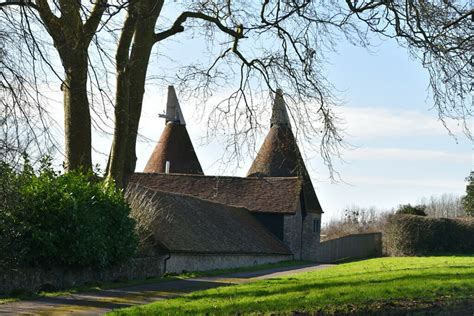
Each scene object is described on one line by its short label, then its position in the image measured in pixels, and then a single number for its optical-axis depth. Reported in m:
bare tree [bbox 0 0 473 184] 15.04
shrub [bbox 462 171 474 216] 62.71
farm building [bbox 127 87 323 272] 30.11
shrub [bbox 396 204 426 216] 59.29
